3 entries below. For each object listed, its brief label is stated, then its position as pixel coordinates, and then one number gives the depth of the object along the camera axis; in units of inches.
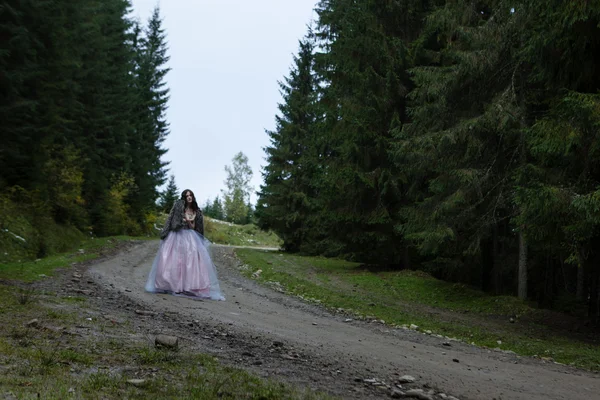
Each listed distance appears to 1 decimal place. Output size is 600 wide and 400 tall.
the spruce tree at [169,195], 2127.2
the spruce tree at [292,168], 1258.6
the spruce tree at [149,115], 1713.8
